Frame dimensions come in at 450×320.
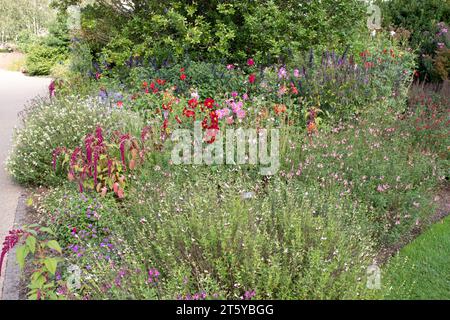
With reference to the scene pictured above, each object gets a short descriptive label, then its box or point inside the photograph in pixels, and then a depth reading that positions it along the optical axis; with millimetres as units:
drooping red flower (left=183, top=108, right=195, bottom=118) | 4904
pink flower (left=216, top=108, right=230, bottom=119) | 4932
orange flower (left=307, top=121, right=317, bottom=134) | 5102
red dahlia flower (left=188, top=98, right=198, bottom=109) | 5014
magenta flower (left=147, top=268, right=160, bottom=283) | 2755
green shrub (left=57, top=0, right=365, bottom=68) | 7734
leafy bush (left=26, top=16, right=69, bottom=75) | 16094
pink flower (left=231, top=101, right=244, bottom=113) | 5045
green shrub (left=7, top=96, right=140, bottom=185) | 4809
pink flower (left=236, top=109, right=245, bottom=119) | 4955
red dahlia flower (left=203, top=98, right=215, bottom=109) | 4852
